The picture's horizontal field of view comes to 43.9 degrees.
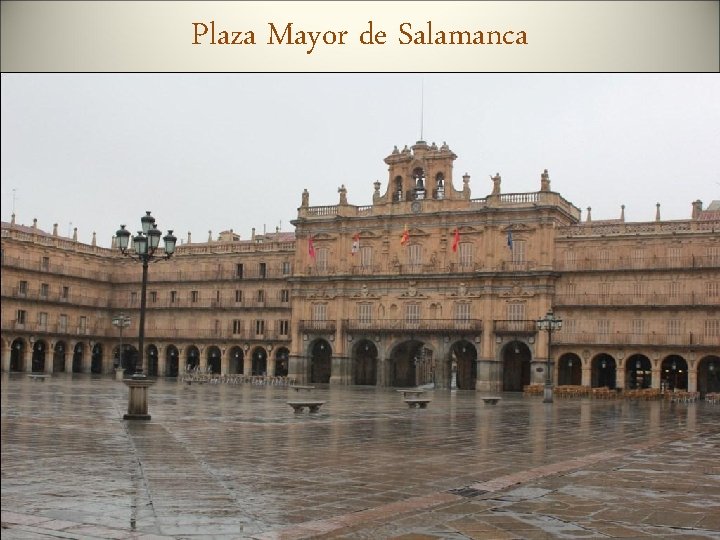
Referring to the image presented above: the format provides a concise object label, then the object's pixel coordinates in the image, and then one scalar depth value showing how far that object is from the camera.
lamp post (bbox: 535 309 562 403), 36.56
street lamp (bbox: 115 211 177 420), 19.84
